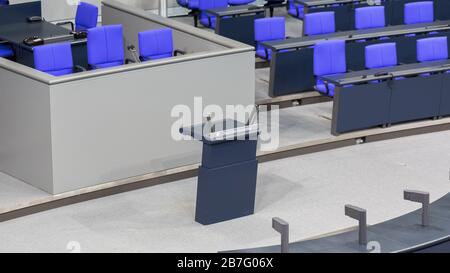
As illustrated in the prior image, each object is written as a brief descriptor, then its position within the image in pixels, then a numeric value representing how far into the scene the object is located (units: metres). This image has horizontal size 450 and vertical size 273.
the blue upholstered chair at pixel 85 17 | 13.45
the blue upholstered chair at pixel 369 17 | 14.28
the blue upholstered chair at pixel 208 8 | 14.80
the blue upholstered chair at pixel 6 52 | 12.89
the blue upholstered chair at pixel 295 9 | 15.71
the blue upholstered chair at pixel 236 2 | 16.06
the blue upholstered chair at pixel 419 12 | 14.89
